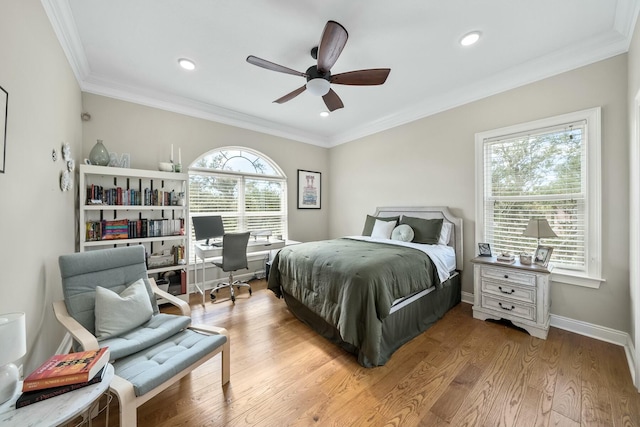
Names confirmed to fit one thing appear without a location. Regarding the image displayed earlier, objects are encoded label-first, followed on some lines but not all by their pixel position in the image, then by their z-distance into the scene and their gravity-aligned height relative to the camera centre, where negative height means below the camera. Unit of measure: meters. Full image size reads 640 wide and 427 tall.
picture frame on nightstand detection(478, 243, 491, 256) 2.86 -0.44
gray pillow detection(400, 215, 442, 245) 3.15 -0.24
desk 3.32 -0.56
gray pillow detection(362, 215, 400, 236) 3.84 -0.17
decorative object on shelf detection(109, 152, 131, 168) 2.86 +0.64
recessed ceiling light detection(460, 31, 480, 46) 2.17 +1.61
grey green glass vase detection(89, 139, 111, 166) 2.71 +0.66
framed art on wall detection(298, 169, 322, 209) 4.92 +0.50
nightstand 2.33 -0.84
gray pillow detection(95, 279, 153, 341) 1.63 -0.70
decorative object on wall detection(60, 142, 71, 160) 2.17 +0.57
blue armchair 1.32 -0.80
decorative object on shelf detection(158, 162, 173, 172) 3.18 +0.62
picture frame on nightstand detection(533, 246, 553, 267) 2.42 -0.44
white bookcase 2.71 -0.03
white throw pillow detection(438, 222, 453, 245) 3.19 -0.28
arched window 3.80 +0.40
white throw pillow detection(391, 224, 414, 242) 3.24 -0.28
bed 1.94 -0.70
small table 0.82 -0.71
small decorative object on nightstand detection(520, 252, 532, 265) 2.52 -0.49
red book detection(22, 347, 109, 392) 0.94 -0.65
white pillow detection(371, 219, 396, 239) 3.58 -0.25
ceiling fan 1.76 +1.25
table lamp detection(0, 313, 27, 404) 0.84 -0.49
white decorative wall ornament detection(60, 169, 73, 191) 2.15 +0.30
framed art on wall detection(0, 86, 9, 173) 1.23 +0.48
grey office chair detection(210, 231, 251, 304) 3.21 -0.56
